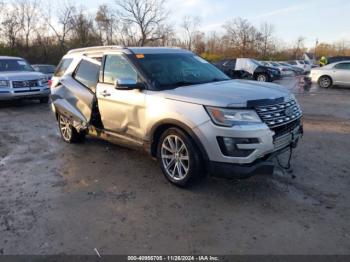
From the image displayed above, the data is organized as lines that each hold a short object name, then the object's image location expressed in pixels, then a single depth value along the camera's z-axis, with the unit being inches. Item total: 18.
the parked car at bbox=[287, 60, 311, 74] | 1473.2
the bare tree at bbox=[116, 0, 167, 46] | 1972.2
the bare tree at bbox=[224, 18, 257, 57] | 2223.2
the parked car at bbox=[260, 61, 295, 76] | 1146.5
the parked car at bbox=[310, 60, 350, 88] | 709.9
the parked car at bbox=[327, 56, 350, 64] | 1469.5
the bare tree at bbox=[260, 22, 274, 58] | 2383.1
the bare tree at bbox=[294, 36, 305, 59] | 2942.9
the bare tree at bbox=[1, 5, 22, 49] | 1400.1
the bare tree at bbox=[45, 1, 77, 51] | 1574.1
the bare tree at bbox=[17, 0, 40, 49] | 1485.0
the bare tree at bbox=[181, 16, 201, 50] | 2350.4
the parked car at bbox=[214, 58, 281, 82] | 821.2
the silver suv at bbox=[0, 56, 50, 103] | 453.1
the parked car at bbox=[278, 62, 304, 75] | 1224.2
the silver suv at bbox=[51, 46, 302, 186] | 154.4
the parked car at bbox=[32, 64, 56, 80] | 751.1
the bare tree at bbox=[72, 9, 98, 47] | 1584.6
